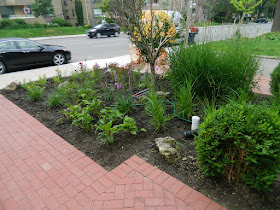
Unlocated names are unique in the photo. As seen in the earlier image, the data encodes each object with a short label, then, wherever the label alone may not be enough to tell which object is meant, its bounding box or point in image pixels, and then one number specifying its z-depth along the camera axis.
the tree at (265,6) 54.07
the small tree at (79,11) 36.38
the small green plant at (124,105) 4.24
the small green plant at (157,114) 3.57
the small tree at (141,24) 3.90
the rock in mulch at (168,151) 2.95
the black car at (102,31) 23.00
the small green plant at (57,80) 6.60
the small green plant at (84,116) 3.74
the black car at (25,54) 8.34
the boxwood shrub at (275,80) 4.09
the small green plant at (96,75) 6.36
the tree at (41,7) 30.67
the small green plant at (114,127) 3.27
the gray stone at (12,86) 6.33
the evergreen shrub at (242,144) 2.07
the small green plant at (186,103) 3.92
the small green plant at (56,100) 4.89
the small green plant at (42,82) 6.21
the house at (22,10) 34.28
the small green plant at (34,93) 5.35
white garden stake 3.46
